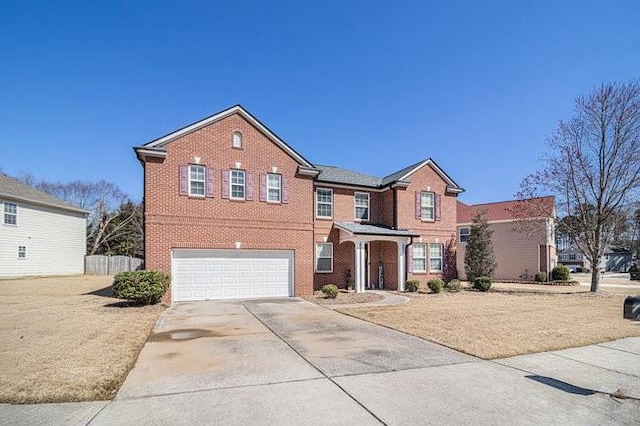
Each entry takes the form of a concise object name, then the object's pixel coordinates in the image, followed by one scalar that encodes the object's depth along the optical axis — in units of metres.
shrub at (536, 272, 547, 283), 29.29
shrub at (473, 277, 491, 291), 21.17
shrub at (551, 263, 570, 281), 29.14
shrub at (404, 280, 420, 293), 19.91
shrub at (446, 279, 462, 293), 20.56
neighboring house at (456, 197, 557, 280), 30.22
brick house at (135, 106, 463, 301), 15.80
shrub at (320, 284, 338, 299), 16.55
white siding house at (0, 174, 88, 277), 24.72
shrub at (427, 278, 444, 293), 19.41
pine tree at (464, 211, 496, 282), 23.52
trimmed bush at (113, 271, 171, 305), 13.21
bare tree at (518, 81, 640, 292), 20.12
